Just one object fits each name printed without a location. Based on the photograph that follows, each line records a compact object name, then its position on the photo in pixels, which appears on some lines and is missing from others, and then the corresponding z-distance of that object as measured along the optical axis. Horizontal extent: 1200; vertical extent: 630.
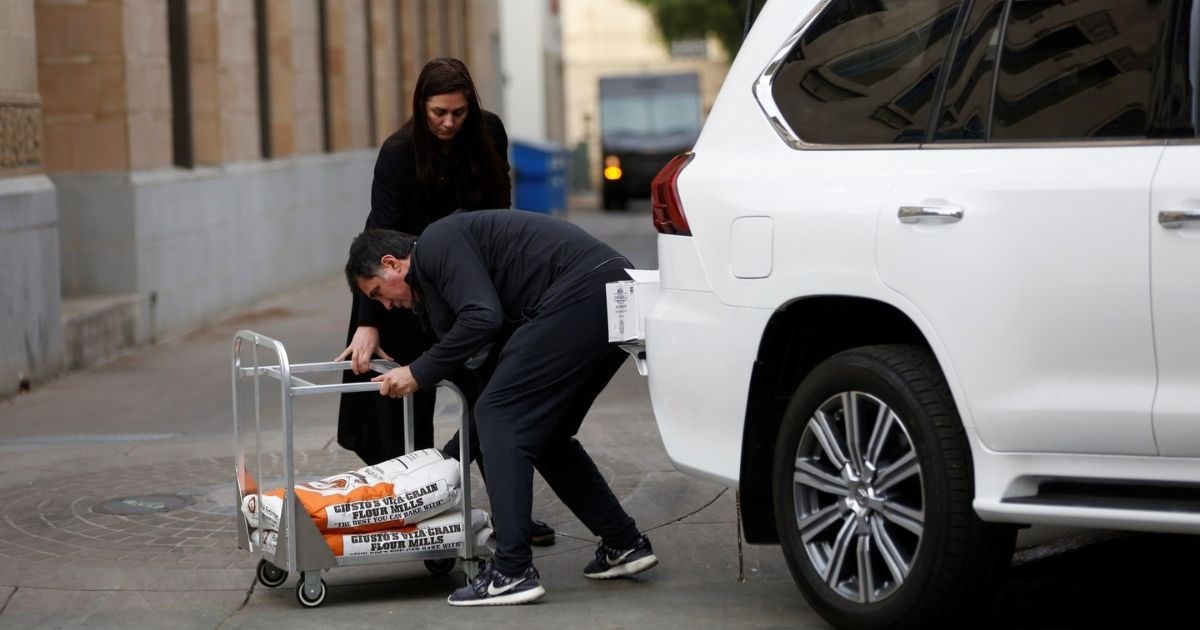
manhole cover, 13.82
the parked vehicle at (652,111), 76.50
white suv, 8.10
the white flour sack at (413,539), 10.69
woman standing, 11.84
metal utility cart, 10.48
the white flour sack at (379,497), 10.63
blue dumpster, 59.81
